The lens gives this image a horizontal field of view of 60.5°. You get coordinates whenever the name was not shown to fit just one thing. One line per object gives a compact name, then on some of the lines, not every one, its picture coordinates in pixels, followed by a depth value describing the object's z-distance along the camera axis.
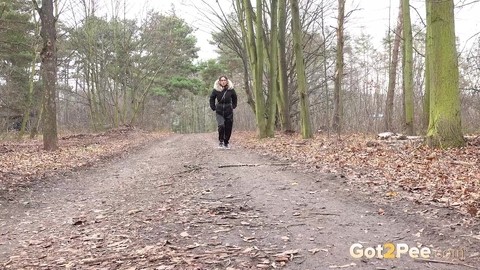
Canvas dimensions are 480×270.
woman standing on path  12.23
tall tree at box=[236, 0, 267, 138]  16.55
